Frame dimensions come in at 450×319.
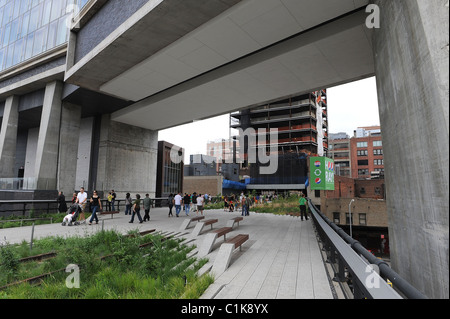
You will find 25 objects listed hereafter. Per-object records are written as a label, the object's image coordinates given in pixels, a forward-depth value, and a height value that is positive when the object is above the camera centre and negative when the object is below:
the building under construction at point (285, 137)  54.69 +13.31
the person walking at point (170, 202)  18.15 -0.73
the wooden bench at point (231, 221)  11.56 -1.33
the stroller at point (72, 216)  13.30 -1.30
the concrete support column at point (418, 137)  2.97 +0.81
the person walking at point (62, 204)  15.55 -0.79
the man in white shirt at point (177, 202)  17.67 -0.74
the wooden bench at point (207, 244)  7.13 -1.48
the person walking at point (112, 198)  19.72 -0.51
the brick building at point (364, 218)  29.31 -2.95
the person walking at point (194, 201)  23.84 -0.87
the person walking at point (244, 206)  19.16 -1.03
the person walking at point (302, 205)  15.85 -0.77
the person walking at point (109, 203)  19.52 -0.96
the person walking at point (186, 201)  19.06 -0.68
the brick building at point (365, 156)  80.44 +12.09
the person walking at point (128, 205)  17.44 -0.97
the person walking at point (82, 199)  13.25 -0.40
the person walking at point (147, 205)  14.88 -0.78
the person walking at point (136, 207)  14.23 -0.86
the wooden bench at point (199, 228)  9.94 -1.41
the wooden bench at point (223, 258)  5.71 -1.53
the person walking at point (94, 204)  13.49 -0.69
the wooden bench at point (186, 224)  11.62 -1.47
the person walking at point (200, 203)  19.17 -0.82
